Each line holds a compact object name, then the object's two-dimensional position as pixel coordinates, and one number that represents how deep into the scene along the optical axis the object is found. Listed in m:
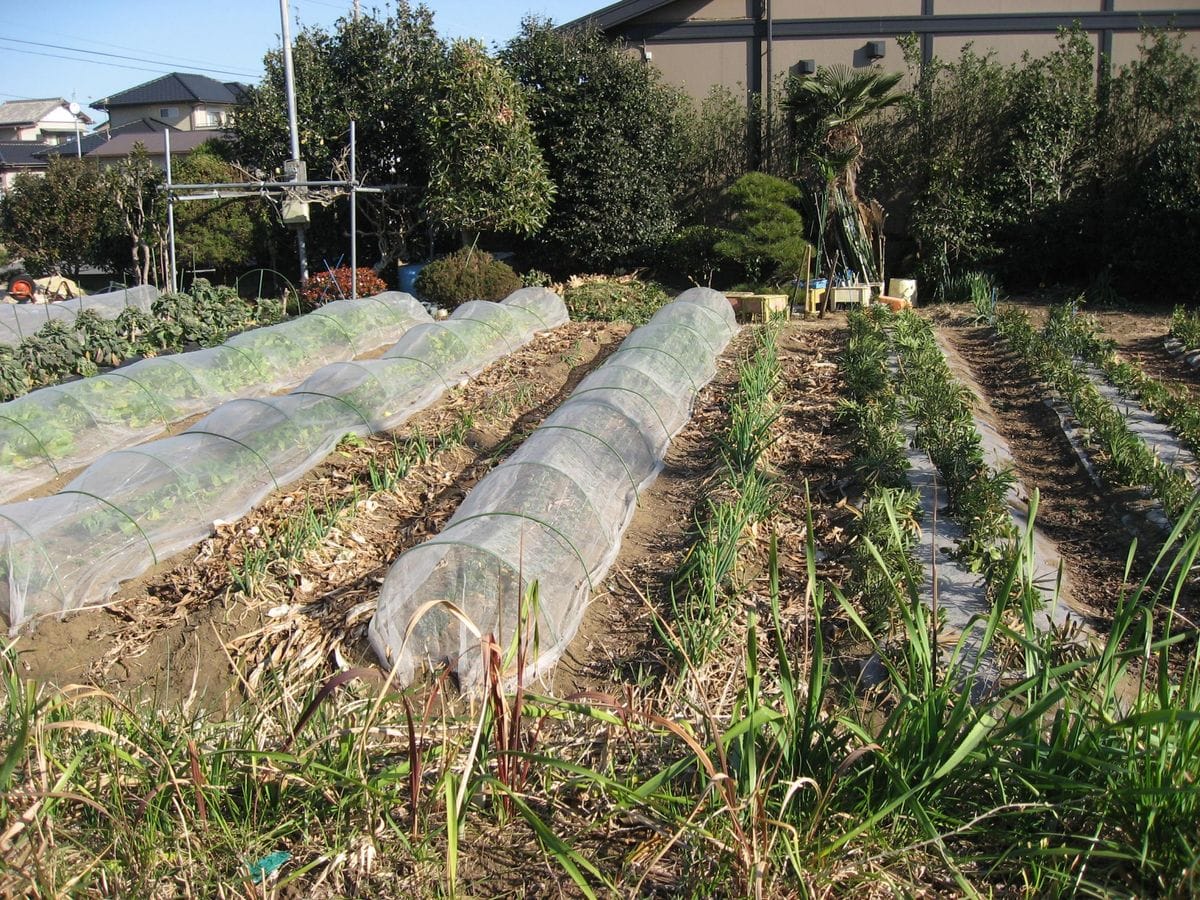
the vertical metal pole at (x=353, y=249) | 11.41
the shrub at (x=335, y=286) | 12.18
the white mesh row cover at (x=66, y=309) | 10.89
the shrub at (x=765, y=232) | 11.95
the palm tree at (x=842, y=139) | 12.45
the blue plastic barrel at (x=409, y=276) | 13.26
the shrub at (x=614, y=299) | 11.54
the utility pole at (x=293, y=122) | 12.81
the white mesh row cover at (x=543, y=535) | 3.96
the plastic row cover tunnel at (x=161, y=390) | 6.51
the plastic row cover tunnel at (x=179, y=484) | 4.70
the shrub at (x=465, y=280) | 12.06
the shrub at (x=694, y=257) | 13.17
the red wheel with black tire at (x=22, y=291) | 14.50
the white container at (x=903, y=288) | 12.46
